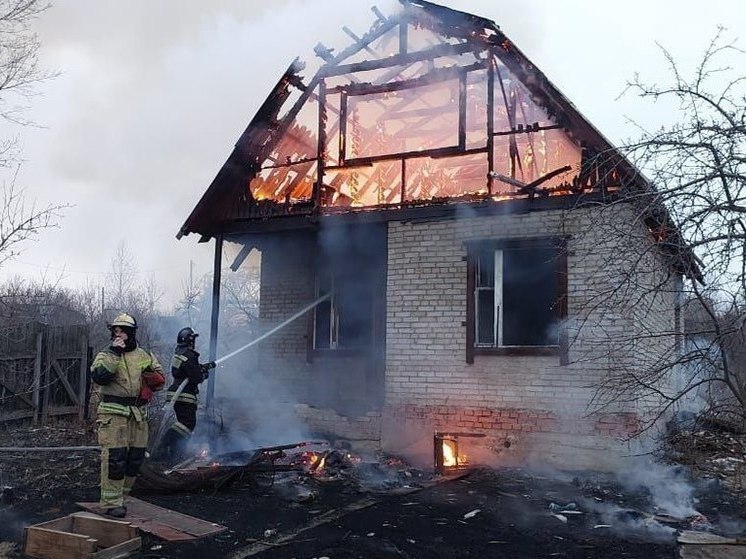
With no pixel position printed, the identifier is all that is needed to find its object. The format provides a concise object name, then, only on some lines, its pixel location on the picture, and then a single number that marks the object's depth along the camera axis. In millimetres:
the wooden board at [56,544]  4910
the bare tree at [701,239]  4828
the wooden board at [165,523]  5703
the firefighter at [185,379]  8469
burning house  8914
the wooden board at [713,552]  4891
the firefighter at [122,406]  6031
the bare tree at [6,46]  11805
